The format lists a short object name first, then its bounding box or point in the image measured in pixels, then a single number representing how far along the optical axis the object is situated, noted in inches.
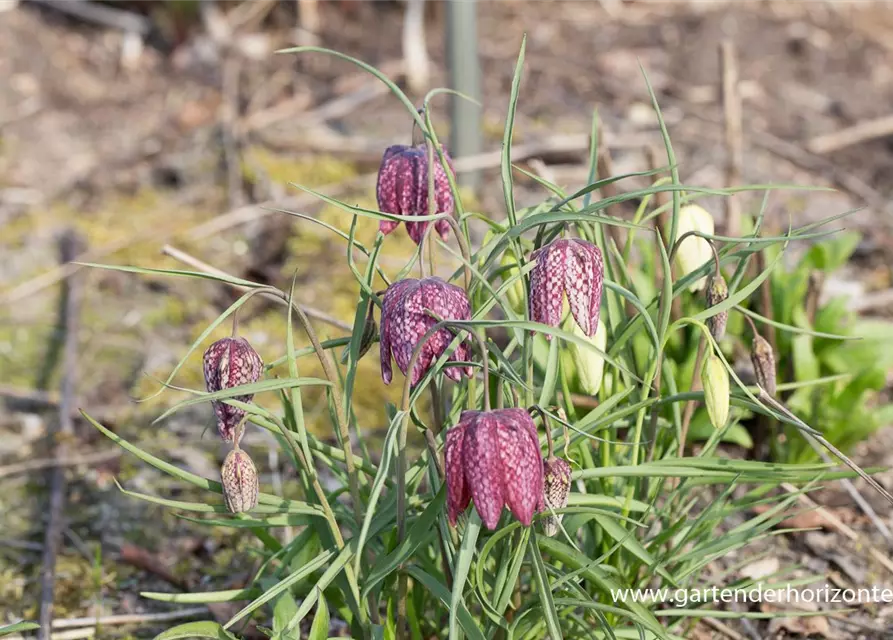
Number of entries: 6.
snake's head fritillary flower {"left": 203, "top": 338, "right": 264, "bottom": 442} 32.5
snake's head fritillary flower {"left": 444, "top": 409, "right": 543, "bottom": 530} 30.8
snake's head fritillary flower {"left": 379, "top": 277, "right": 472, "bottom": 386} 31.6
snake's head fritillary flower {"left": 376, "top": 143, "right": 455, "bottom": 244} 33.9
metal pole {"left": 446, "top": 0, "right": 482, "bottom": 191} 60.1
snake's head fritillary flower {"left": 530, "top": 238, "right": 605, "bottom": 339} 32.0
